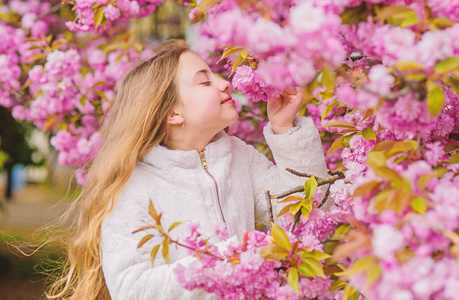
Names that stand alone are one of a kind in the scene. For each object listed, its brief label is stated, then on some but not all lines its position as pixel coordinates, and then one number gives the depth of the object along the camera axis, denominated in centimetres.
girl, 172
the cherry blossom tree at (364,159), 85
